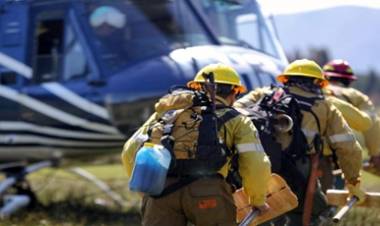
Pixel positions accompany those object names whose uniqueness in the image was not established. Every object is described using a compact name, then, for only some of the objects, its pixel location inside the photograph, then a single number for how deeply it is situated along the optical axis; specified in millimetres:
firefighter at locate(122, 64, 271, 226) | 11617
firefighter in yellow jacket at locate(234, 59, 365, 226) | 15016
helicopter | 20562
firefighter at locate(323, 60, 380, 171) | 18609
